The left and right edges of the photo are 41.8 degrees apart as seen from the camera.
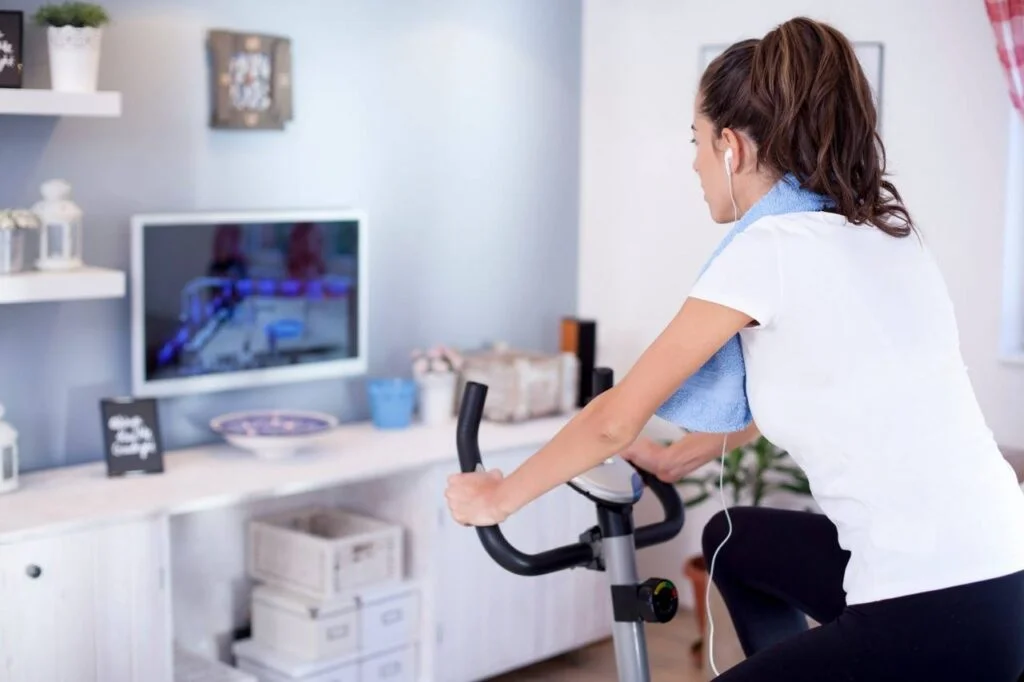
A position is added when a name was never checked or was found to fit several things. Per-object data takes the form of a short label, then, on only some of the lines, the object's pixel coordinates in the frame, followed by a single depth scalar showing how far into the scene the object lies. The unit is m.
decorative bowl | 3.25
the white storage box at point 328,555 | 3.26
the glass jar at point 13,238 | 2.87
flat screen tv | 3.23
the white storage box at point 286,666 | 3.21
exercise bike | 1.92
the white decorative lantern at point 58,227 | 2.95
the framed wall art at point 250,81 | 3.34
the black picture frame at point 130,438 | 3.08
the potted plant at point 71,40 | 2.90
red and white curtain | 3.21
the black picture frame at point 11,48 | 2.84
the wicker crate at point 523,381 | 3.77
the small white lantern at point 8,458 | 2.90
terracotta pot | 3.83
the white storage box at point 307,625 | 3.23
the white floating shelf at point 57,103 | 2.79
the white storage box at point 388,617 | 3.31
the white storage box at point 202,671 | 3.05
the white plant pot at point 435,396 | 3.71
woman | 1.70
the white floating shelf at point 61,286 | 2.83
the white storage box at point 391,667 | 3.33
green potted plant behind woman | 3.75
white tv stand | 2.68
